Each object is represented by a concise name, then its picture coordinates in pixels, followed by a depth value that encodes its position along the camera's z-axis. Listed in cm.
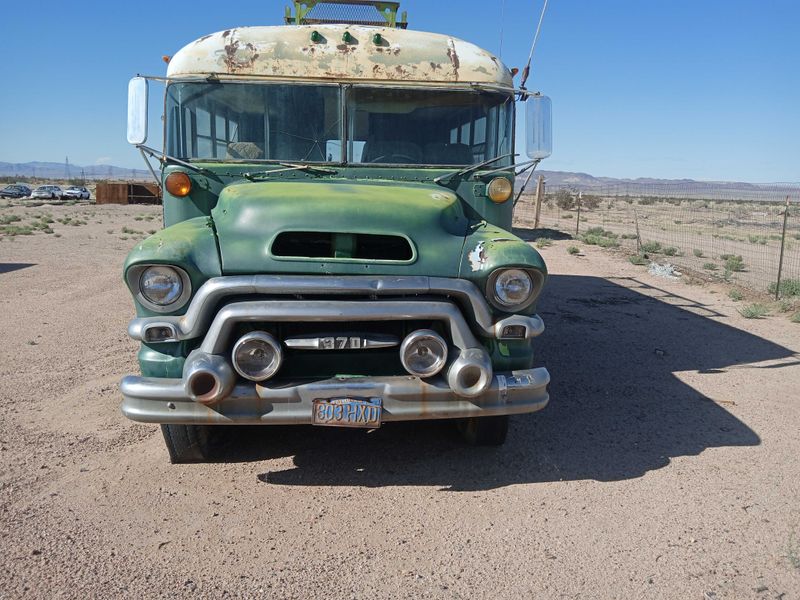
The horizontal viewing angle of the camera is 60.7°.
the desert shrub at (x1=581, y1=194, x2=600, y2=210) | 5426
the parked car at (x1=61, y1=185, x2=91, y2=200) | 5350
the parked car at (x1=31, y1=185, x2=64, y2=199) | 5306
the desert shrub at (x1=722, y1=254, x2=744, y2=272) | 1548
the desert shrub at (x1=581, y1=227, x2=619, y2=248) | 1888
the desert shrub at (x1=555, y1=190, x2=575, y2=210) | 4825
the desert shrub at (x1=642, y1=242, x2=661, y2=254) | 1744
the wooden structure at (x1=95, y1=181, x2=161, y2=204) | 4522
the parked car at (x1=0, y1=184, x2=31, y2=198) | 5481
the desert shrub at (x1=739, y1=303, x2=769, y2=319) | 936
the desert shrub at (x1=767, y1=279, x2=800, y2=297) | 1098
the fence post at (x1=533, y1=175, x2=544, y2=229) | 2403
